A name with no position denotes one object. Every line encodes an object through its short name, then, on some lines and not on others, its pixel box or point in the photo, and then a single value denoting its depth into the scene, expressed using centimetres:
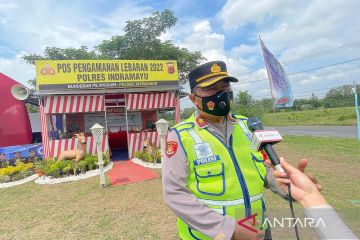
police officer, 142
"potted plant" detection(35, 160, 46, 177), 797
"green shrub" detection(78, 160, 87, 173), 781
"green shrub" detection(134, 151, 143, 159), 935
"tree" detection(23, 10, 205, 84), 1983
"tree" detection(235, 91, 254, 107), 2201
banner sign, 901
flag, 589
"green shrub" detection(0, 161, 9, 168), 896
